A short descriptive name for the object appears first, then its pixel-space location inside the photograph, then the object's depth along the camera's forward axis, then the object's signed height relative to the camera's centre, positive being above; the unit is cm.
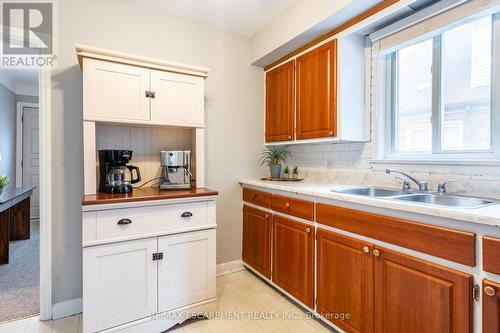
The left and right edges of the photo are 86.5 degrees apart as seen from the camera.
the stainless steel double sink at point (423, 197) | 152 -21
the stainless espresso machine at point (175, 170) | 215 -4
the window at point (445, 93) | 164 +50
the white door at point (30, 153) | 506 +22
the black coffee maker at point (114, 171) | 192 -5
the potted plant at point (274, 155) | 294 +11
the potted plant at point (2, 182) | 272 -18
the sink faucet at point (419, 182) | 175 -12
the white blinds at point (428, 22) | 150 +91
